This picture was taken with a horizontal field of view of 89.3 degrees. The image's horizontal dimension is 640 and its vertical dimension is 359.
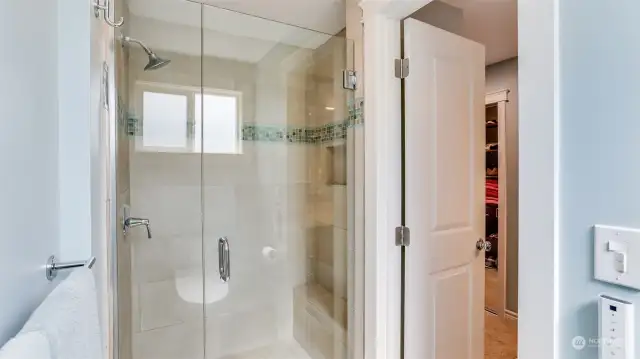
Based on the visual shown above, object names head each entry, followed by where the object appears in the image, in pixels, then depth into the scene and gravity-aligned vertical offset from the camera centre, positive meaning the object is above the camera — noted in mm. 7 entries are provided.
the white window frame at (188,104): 2080 +499
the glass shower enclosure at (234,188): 1990 -72
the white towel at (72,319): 555 -268
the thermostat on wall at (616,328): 644 -307
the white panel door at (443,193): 1561 -84
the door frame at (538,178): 778 -3
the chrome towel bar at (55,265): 804 -226
